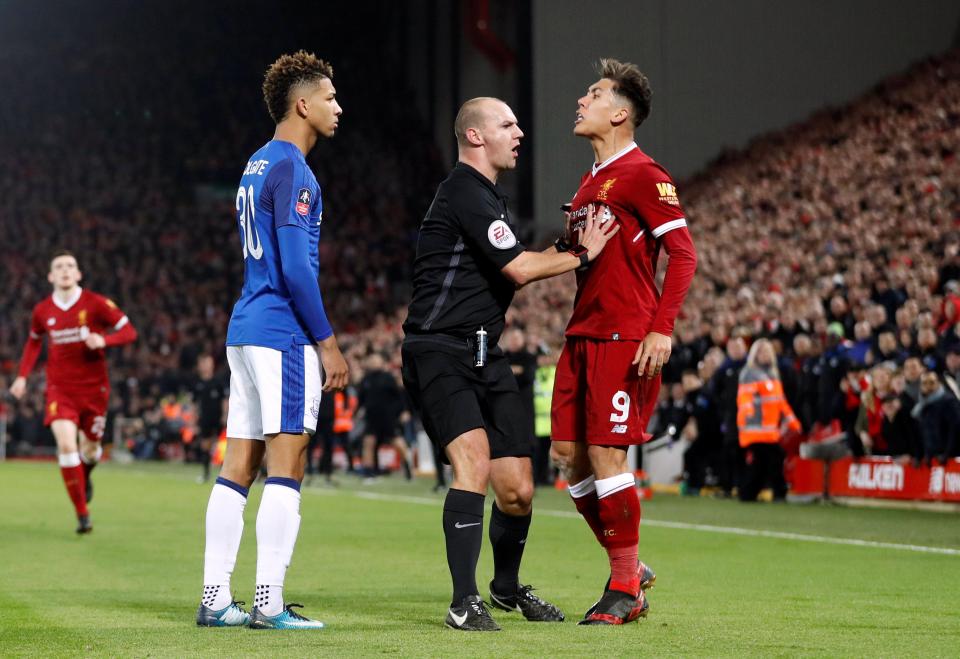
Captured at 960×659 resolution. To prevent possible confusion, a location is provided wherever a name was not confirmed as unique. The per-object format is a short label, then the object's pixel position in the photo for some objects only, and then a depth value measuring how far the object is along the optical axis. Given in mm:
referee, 12195
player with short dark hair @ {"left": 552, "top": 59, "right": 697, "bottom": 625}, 12547
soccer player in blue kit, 12156
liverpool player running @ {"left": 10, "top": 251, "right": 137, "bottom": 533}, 23719
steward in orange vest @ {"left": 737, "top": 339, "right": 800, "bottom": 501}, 33969
